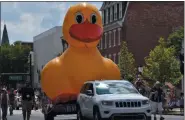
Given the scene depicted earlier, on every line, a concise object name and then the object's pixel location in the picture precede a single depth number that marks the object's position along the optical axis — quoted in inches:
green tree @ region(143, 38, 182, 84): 1749.5
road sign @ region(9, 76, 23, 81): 2074.2
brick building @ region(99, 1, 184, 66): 2304.4
